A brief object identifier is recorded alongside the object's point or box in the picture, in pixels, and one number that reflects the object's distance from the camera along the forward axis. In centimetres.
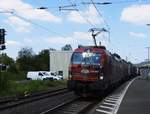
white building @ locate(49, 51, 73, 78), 10175
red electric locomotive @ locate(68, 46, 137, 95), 2905
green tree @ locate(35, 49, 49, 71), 14888
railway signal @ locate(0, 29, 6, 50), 3469
